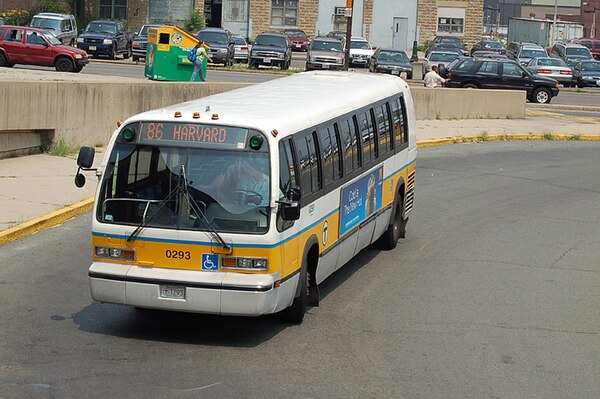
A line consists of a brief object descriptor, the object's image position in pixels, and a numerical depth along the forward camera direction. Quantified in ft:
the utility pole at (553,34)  277.42
